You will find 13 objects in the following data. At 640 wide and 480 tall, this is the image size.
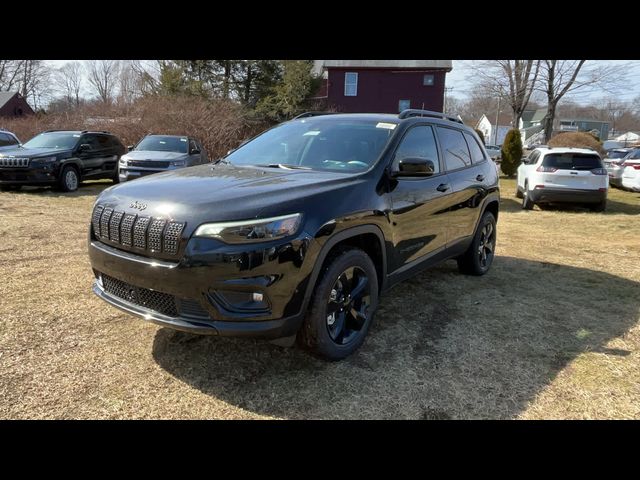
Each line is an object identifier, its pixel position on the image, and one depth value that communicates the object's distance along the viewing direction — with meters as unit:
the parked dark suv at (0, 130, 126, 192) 11.10
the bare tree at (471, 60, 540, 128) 29.78
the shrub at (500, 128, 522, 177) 20.88
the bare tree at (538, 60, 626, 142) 29.29
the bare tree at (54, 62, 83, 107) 57.81
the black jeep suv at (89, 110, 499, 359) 2.68
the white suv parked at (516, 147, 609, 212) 11.24
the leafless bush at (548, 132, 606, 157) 22.70
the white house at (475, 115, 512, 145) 76.79
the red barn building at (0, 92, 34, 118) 43.28
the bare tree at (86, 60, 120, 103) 46.30
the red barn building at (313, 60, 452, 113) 33.81
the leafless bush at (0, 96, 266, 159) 19.23
